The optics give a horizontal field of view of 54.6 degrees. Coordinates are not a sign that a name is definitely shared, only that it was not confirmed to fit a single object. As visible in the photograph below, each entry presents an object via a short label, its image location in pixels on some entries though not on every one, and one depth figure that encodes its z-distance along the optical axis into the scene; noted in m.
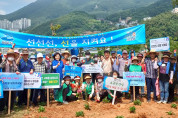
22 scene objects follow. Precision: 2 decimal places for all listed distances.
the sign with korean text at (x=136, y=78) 7.40
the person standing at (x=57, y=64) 7.44
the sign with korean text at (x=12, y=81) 6.32
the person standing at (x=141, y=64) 8.09
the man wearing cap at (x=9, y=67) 6.23
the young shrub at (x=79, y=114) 6.06
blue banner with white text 8.67
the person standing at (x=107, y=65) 7.92
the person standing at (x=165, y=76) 7.20
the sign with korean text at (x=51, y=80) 7.11
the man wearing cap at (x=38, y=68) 7.17
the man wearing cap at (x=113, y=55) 8.72
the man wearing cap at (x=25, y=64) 6.82
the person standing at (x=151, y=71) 7.39
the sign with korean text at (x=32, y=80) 6.80
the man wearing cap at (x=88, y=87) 7.77
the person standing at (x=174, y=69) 7.21
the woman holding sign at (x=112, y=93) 7.32
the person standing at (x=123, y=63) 7.71
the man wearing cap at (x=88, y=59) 8.55
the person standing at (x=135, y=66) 7.49
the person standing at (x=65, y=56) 8.43
